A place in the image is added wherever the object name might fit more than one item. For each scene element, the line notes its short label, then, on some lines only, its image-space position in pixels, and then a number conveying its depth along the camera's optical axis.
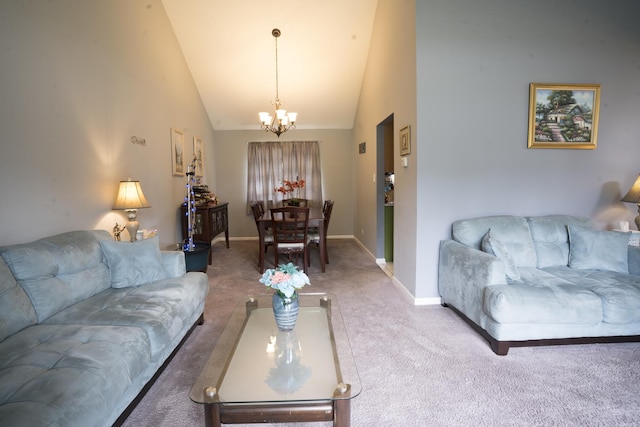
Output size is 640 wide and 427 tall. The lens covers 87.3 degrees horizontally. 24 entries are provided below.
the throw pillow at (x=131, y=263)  2.50
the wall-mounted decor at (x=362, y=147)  5.71
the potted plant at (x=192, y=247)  4.08
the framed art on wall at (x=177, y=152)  4.72
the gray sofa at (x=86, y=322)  1.25
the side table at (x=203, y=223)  4.98
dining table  4.39
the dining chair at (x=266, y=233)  4.64
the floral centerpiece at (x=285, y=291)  1.82
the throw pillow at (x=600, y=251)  2.83
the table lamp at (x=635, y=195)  3.11
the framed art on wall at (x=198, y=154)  5.73
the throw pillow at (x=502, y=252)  2.62
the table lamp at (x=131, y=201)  3.16
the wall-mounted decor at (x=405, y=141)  3.38
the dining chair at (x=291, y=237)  4.29
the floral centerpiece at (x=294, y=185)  5.47
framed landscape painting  3.21
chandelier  4.57
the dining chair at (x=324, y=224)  4.66
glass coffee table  1.33
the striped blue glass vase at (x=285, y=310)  1.86
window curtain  7.12
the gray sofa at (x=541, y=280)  2.31
